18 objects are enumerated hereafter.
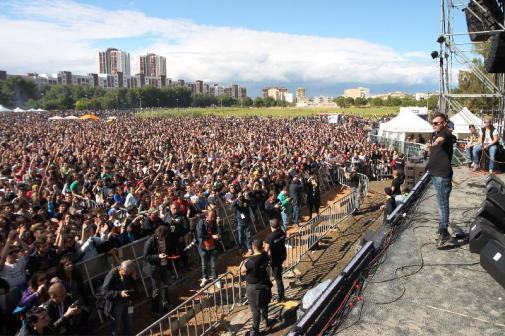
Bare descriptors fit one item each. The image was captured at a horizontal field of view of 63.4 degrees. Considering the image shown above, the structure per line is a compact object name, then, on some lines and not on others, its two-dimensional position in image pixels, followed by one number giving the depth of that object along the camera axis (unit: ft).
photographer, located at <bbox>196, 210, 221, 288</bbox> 27.30
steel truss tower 42.10
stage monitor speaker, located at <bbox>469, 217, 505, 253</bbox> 15.93
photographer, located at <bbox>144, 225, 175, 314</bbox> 23.85
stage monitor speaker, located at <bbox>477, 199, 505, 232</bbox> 17.46
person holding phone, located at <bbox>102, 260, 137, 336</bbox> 19.51
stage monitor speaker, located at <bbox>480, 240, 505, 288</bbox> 13.39
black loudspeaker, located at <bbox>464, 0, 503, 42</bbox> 39.04
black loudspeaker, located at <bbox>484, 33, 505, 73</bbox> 32.86
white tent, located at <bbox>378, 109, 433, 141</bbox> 74.05
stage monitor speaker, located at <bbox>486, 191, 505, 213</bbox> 17.92
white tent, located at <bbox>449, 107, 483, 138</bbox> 72.64
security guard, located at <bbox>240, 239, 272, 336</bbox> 20.24
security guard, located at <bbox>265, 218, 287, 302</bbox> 23.11
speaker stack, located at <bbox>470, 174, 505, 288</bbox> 13.62
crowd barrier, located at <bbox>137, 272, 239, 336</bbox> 22.15
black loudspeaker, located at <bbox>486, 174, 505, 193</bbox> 20.82
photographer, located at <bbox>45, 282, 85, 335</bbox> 16.55
